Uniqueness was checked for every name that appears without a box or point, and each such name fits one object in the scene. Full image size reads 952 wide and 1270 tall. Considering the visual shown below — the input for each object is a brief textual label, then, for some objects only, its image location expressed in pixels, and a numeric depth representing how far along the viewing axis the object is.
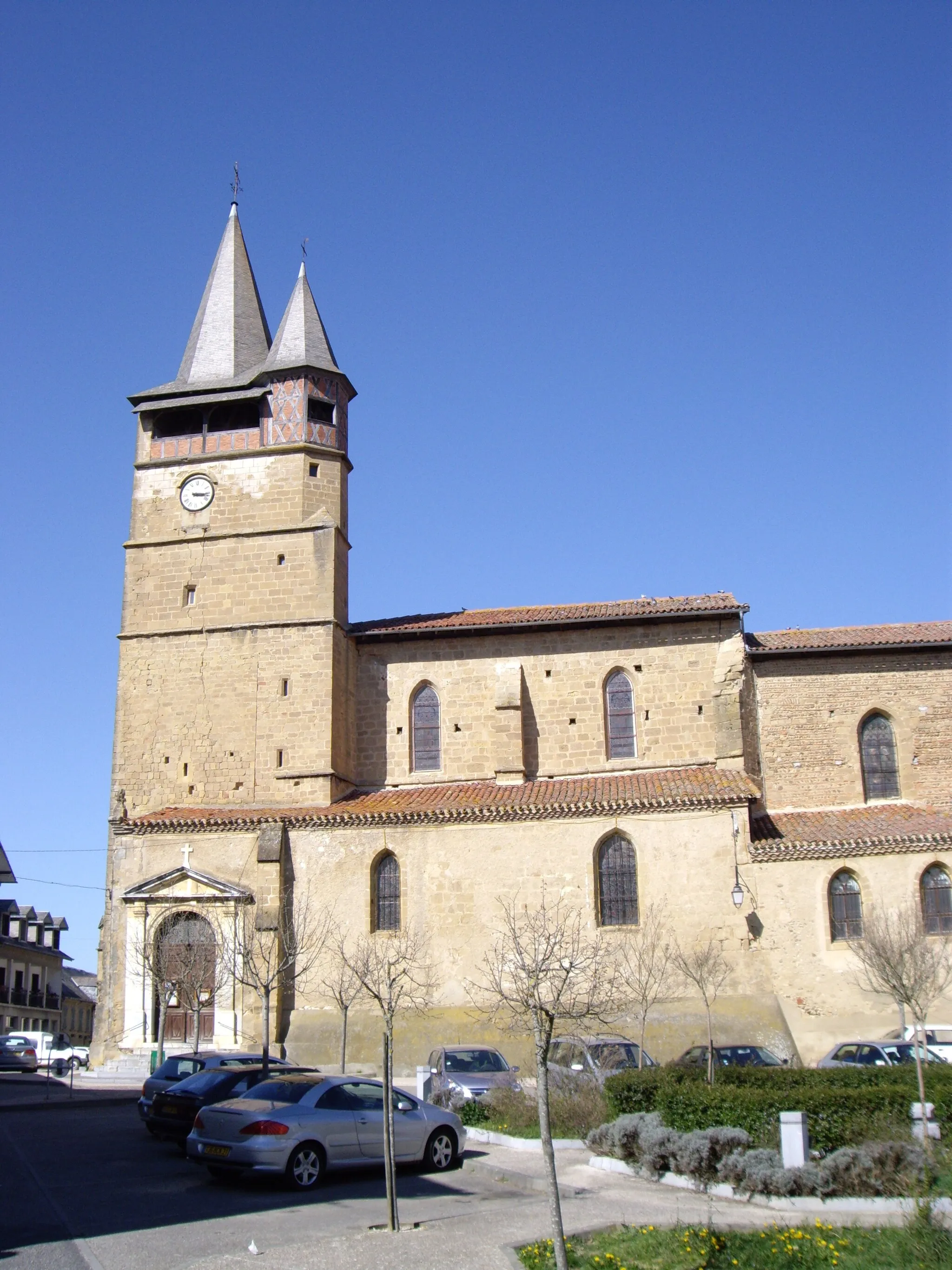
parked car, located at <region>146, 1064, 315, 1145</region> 17.00
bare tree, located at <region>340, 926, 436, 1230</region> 26.33
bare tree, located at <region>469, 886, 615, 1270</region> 24.12
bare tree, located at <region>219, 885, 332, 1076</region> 26.61
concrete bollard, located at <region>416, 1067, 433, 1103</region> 19.05
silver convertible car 13.55
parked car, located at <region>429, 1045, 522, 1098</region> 18.86
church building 26.50
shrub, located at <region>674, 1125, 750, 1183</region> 13.48
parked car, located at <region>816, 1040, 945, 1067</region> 19.69
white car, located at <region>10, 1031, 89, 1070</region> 38.38
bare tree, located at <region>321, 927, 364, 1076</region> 24.75
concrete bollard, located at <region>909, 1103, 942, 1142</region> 13.27
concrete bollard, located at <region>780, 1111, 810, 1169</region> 12.80
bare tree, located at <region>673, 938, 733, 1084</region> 24.50
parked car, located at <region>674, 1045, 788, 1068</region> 20.70
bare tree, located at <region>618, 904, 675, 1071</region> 25.80
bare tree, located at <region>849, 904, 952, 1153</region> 19.50
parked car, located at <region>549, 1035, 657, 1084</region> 18.88
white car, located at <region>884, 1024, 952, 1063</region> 21.16
